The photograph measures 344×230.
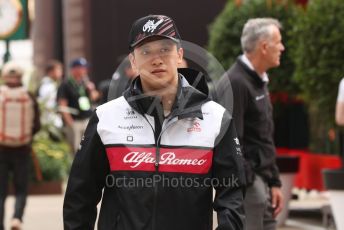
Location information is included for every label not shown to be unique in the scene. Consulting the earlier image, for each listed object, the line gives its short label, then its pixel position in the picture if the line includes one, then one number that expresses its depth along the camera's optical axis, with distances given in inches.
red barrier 499.8
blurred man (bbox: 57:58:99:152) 714.8
